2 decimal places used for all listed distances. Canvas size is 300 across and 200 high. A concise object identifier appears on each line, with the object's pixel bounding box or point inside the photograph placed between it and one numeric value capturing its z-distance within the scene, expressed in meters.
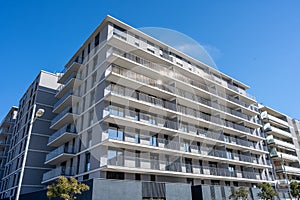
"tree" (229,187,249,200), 24.38
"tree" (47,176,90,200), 16.11
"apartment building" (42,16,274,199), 22.19
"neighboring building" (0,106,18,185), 45.10
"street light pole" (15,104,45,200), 11.87
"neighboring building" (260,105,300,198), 41.25
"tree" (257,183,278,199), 27.48
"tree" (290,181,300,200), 32.47
